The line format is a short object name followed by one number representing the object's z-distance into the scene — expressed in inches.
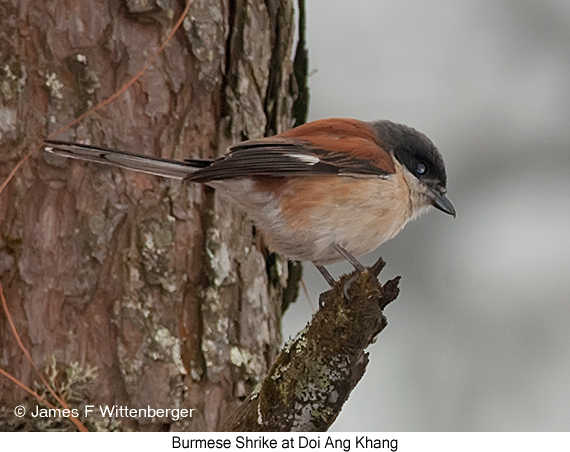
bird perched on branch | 172.9
